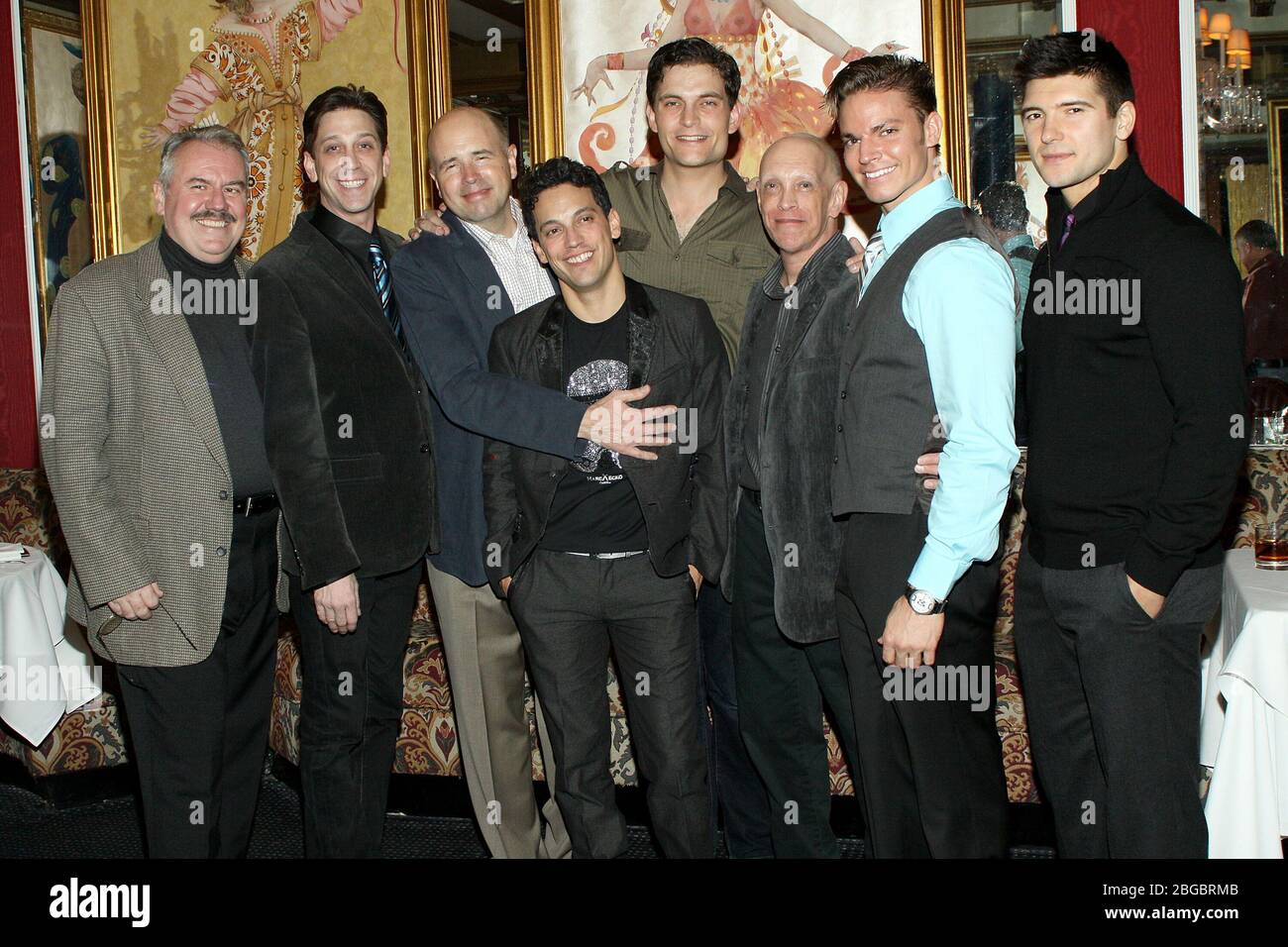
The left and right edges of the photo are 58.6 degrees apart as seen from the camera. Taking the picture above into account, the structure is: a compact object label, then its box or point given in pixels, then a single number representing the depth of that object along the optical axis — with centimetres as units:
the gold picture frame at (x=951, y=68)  406
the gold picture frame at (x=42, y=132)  503
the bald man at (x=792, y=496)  250
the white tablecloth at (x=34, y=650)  355
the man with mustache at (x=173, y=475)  253
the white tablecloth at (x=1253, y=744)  261
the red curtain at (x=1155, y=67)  409
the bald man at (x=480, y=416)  262
